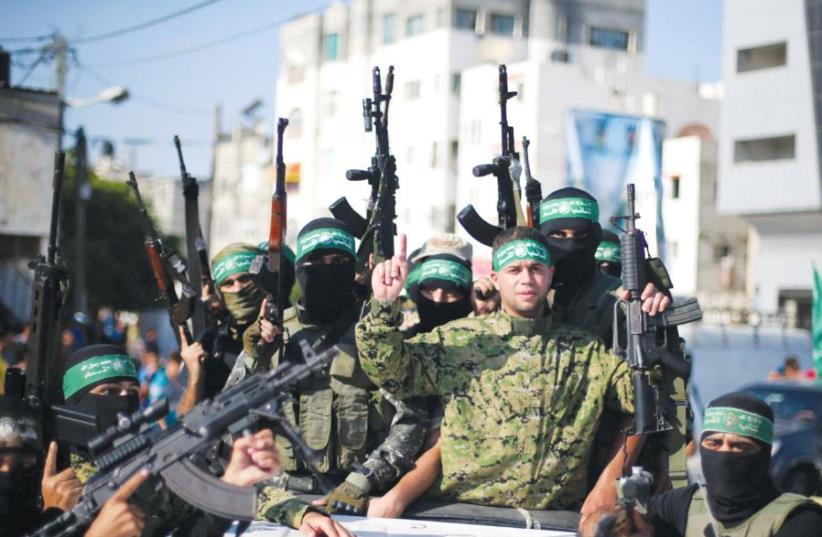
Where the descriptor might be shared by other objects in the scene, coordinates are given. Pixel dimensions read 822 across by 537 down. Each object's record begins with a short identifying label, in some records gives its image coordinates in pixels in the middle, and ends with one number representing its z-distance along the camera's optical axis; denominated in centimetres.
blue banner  2870
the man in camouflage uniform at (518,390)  512
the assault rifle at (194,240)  798
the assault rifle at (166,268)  743
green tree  4475
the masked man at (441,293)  638
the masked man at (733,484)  452
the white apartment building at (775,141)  4397
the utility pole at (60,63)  2522
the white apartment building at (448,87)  4925
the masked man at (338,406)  545
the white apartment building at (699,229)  5016
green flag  1326
